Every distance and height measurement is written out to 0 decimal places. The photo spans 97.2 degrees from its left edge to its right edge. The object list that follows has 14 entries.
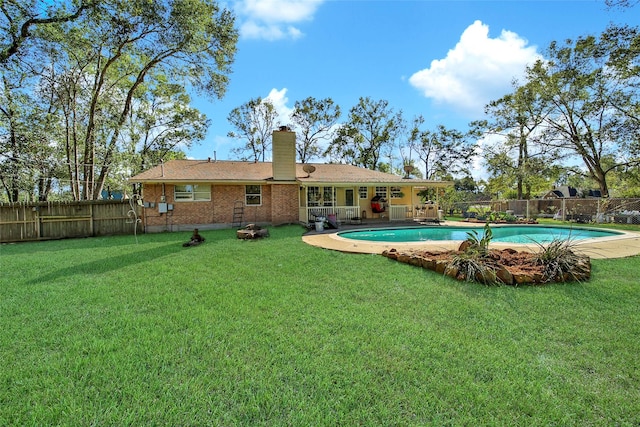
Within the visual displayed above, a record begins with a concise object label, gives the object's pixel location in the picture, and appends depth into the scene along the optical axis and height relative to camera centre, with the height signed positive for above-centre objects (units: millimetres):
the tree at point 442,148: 32969 +6594
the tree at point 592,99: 18688 +7355
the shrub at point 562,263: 5105 -1199
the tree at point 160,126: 21516 +7689
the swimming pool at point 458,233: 11439 -1358
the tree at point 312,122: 31109 +9541
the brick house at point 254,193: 13600 +826
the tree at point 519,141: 23922 +5702
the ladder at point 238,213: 14664 -205
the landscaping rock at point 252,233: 10267 -894
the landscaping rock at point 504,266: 5039 -1258
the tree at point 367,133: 31438 +8159
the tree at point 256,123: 30641 +9423
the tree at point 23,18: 11891 +8501
